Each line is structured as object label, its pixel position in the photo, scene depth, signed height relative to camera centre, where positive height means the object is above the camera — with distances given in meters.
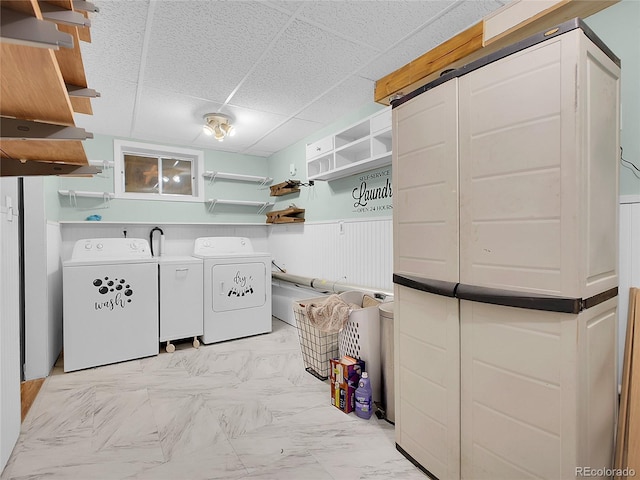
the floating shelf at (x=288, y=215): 4.07 +0.29
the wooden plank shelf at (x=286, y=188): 4.11 +0.65
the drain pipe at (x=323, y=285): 2.71 -0.47
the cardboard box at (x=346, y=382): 2.13 -0.94
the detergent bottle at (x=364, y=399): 2.06 -1.00
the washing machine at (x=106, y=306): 2.81 -0.61
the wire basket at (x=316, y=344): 2.55 -0.83
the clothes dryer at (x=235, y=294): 3.50 -0.62
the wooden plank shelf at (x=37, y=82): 0.64 +0.35
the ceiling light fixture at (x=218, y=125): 3.22 +1.13
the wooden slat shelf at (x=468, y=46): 1.30 +0.87
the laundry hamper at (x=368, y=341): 2.17 -0.68
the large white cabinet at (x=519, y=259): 1.09 -0.08
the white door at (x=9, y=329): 1.61 -0.47
